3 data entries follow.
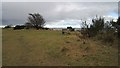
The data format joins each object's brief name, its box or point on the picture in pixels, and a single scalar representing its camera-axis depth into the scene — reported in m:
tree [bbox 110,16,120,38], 9.32
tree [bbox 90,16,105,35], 9.61
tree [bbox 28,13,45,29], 20.81
